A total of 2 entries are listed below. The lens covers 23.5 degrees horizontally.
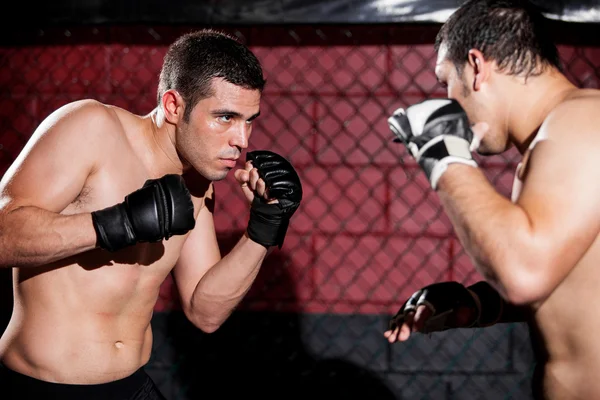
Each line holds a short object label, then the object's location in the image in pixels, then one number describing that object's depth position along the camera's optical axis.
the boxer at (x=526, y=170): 2.61
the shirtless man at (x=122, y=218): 2.94
